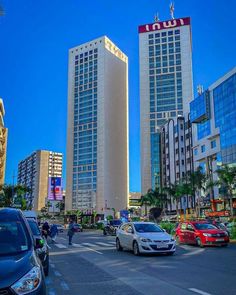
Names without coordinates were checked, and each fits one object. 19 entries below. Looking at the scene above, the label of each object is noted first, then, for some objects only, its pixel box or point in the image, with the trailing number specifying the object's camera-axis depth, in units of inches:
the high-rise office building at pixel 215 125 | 1801.1
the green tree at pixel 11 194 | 2013.6
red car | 561.5
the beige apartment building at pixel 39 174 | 4790.8
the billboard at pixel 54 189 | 2637.8
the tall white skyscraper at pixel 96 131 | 4023.9
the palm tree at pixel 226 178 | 1579.6
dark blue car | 111.0
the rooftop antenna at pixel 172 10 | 4070.4
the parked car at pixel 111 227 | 1155.9
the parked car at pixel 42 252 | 264.2
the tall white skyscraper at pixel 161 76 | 3691.9
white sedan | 421.9
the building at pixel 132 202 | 4681.9
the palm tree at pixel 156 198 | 2661.0
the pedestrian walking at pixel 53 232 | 753.2
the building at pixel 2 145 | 2272.6
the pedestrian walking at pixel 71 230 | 672.1
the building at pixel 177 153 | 2661.0
